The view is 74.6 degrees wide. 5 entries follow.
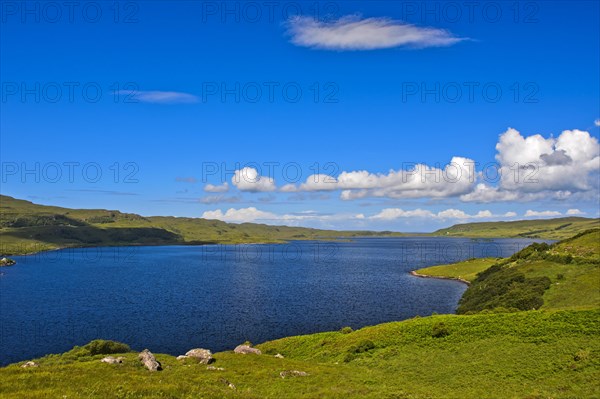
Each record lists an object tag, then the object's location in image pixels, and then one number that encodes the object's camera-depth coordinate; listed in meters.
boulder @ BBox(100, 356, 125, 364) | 40.01
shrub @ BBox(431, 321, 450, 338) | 51.75
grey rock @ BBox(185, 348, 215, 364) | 46.34
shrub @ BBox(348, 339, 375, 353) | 54.12
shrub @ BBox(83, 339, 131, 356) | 57.24
